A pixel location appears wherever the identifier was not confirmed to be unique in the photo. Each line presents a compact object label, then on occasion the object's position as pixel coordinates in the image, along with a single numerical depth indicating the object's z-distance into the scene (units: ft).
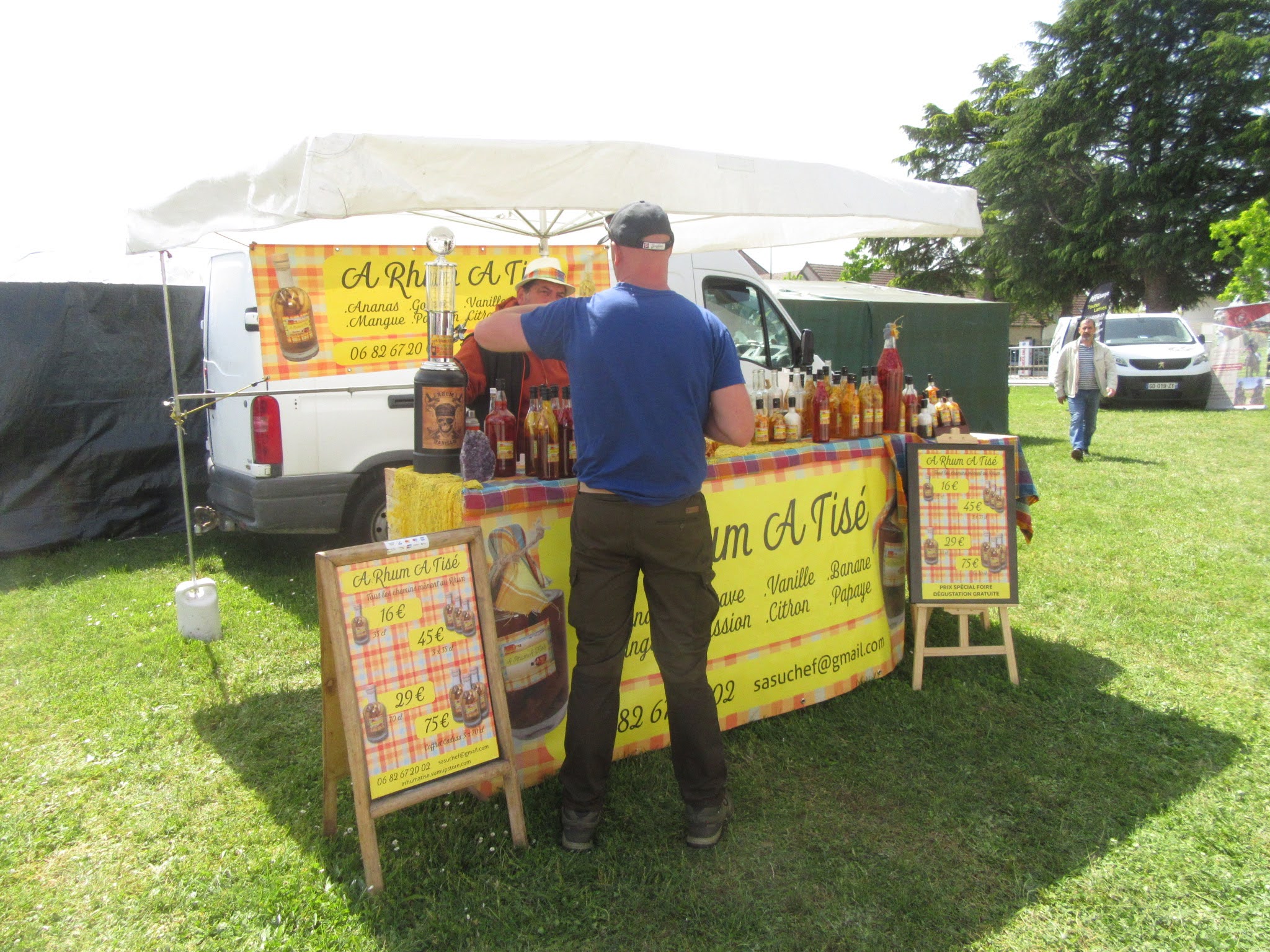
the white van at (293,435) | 17.04
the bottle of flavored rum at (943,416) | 14.02
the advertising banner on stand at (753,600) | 9.70
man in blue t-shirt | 8.20
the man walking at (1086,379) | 32.04
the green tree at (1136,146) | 91.40
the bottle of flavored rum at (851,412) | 13.10
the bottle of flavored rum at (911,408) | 13.87
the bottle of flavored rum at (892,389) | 13.71
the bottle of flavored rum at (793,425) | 12.67
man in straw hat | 11.39
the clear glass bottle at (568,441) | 10.36
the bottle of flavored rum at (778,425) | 12.66
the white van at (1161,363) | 50.14
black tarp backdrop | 21.54
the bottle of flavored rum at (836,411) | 13.20
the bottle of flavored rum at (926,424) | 13.71
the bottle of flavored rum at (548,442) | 10.32
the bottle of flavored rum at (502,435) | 10.27
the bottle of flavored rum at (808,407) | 13.04
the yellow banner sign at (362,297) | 15.85
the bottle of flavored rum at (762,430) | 12.55
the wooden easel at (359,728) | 7.91
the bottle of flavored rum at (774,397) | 12.99
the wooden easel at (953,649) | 12.61
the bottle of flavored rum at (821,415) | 12.84
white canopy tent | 9.32
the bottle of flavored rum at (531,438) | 10.39
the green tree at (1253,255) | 69.82
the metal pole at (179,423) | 13.21
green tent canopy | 38.04
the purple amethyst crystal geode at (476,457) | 9.78
